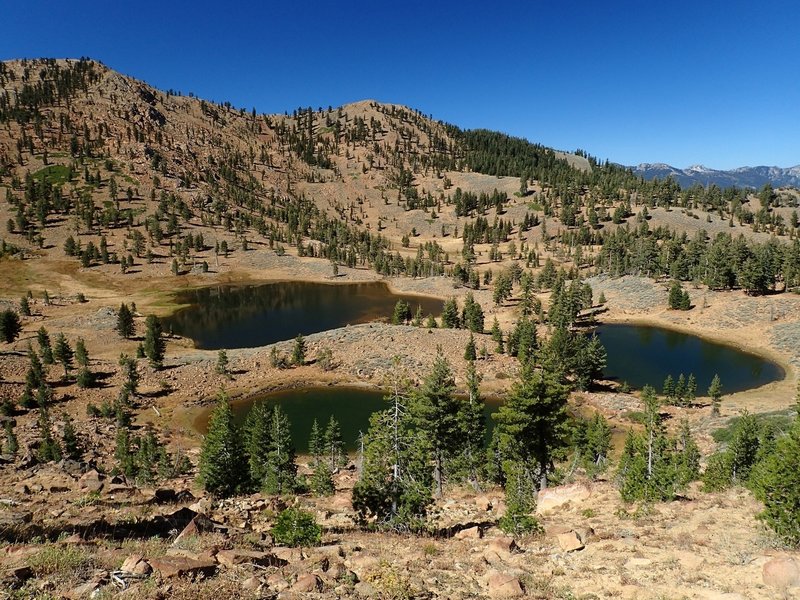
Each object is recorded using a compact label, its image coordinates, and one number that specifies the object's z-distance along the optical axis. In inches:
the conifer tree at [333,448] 2017.7
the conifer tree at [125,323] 3634.4
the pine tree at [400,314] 4160.9
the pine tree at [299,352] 3206.2
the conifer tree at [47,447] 1752.7
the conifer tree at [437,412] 1470.2
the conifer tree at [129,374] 2613.2
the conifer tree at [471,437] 1690.5
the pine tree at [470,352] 3154.5
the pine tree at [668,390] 2680.1
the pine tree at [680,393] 2635.3
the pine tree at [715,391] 2598.4
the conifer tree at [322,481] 1435.8
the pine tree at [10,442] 1803.6
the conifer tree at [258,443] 1758.1
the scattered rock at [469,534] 846.5
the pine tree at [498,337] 3341.5
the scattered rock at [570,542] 744.3
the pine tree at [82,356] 2838.8
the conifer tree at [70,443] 1844.2
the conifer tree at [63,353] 2815.0
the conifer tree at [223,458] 1423.5
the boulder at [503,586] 573.0
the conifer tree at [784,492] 681.0
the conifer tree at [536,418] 1291.8
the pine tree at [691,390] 2608.3
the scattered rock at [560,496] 1125.7
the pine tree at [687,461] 1303.6
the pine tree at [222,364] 3026.6
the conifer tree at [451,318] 3937.0
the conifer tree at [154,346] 3019.2
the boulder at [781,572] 557.9
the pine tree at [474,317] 3821.4
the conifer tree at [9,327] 3314.5
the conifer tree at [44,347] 2957.7
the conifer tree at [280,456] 1673.2
